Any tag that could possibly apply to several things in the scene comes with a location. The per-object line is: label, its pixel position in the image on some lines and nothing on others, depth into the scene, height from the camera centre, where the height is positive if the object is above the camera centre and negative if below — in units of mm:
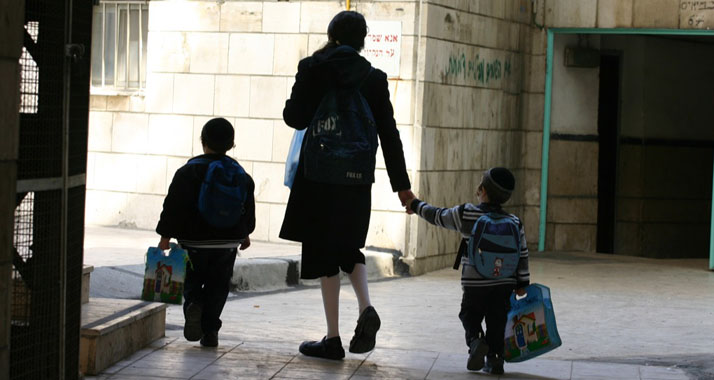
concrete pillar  6957 -206
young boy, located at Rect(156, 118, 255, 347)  11962 -825
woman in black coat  11359 -625
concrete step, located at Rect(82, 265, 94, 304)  12053 -1128
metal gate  8302 -436
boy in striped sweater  11314 -979
